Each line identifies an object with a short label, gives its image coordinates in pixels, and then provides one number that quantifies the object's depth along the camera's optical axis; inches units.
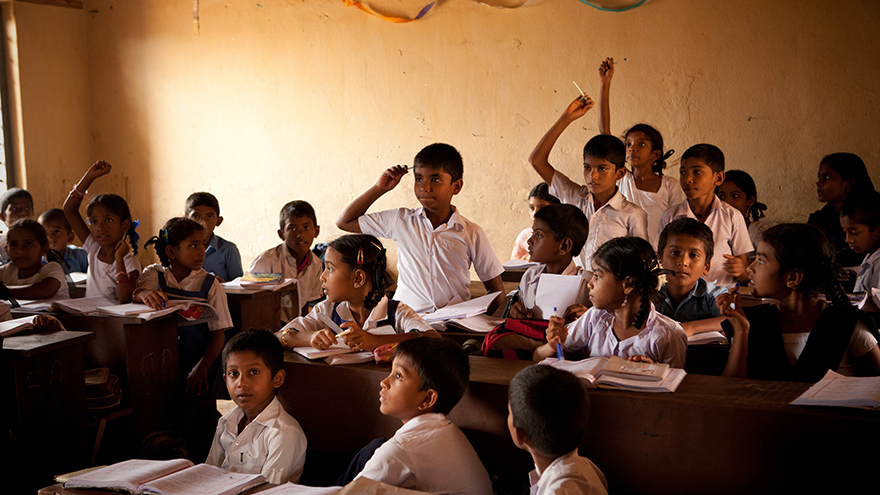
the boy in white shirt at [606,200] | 127.0
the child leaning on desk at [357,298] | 89.9
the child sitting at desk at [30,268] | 130.9
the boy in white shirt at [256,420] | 78.6
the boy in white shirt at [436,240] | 120.9
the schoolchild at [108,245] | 129.7
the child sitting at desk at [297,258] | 151.9
